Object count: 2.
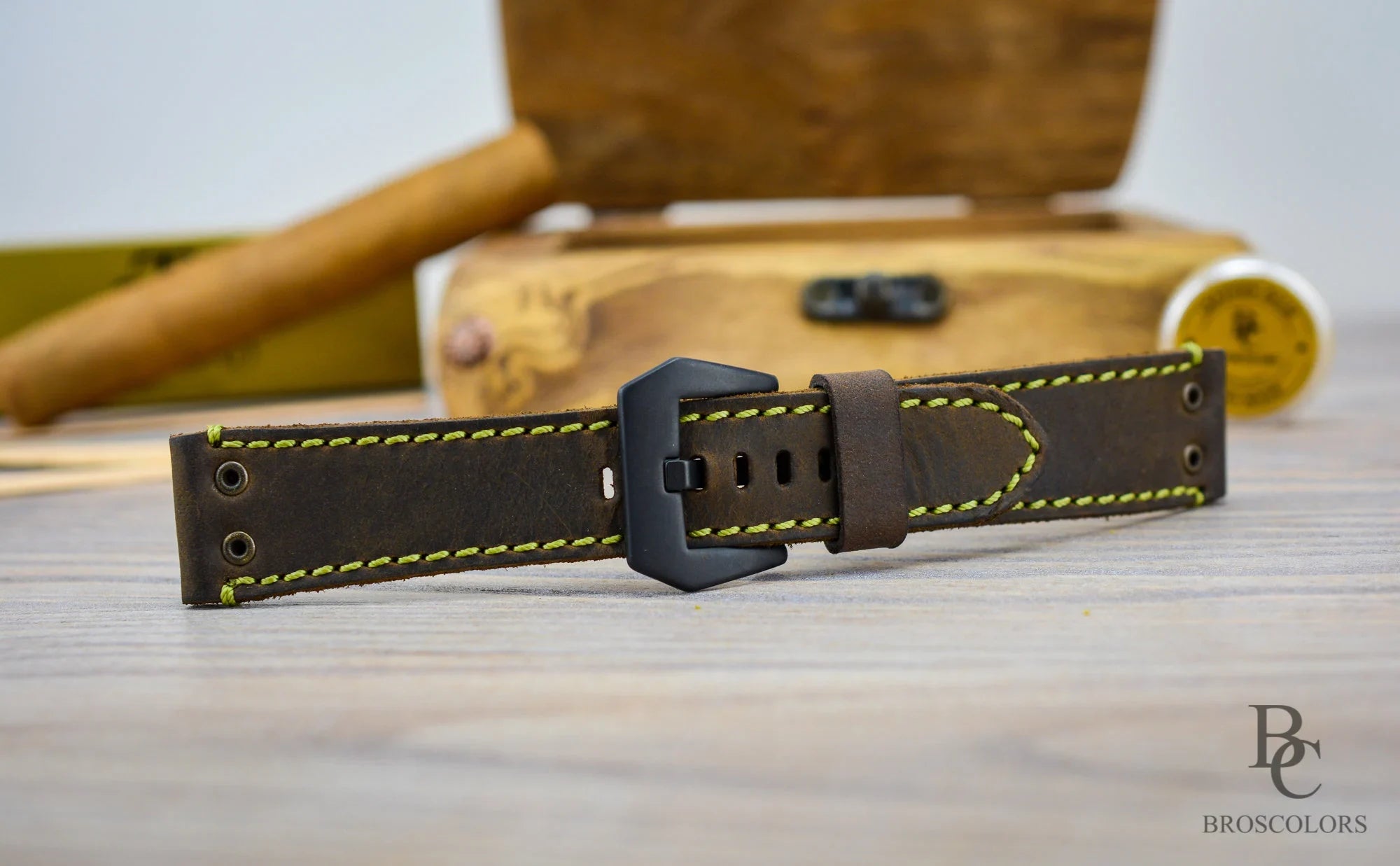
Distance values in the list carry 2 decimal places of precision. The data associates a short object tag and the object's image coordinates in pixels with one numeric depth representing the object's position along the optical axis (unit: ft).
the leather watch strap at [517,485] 1.31
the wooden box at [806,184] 1.77
